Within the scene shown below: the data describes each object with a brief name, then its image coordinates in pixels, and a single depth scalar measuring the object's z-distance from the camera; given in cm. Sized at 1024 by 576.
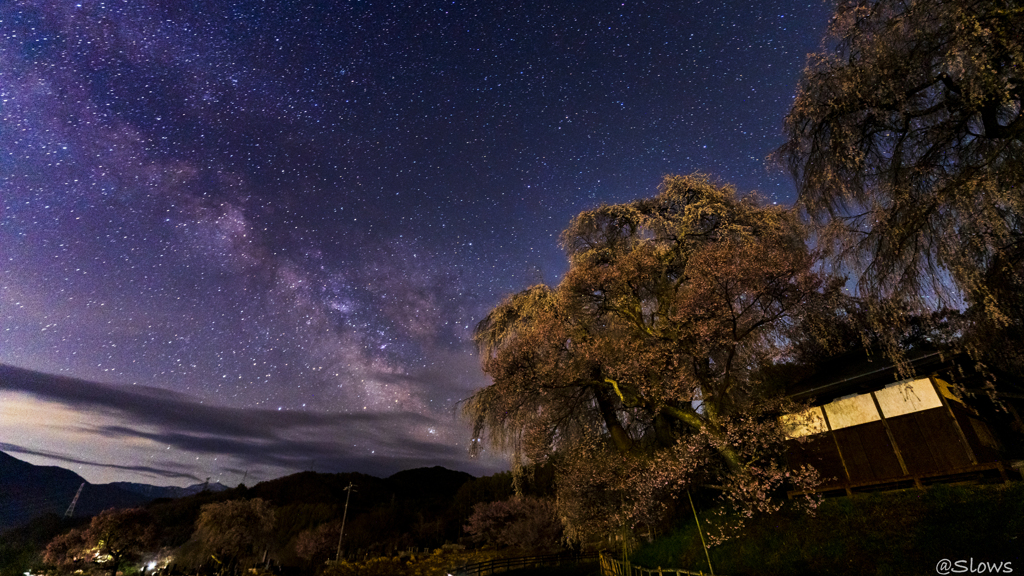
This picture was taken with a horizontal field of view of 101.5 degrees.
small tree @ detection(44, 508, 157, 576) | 3353
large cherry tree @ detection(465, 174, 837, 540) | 1246
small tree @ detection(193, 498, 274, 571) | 3884
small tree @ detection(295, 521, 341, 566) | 4647
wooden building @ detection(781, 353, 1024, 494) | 1059
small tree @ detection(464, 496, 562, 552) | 3475
